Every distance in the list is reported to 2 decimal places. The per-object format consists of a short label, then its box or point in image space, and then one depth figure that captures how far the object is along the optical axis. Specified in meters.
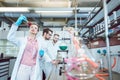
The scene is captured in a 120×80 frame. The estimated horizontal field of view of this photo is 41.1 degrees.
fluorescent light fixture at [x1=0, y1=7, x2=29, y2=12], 3.80
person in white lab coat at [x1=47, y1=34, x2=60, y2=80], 3.14
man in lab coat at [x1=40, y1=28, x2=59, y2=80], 2.33
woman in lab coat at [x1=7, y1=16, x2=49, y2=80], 1.92
